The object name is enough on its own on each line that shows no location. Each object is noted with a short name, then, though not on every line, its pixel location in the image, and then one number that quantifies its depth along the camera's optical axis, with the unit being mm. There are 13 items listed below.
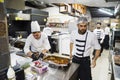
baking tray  1138
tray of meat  1038
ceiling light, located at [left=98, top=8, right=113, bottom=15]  6714
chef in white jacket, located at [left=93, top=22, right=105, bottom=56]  3710
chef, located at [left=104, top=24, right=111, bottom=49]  4295
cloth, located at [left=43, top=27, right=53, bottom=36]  3631
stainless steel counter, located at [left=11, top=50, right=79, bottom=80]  976
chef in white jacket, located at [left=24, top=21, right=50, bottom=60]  1696
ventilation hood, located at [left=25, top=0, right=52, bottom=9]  3236
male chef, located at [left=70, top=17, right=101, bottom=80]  1526
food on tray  1196
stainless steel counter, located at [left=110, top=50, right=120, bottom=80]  977
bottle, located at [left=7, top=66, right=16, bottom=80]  765
